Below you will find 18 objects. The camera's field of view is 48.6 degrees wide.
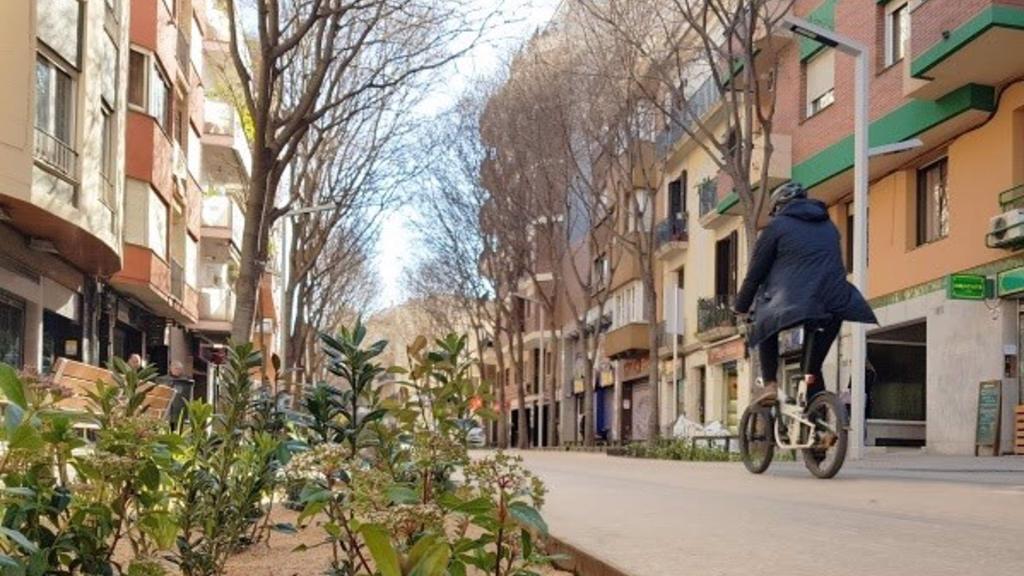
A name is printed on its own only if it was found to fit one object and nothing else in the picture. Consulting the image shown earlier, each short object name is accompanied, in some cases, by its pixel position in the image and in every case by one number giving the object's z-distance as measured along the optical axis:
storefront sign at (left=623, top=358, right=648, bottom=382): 42.81
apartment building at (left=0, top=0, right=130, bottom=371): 15.41
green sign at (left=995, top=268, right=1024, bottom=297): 17.64
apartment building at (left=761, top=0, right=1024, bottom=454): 18.02
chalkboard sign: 18.09
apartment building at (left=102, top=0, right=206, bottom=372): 23.23
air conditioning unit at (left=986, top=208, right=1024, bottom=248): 17.19
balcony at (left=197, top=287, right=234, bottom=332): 34.66
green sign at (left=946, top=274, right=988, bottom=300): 18.61
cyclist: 7.02
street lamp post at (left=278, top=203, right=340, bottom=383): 22.84
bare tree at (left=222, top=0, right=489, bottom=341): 11.67
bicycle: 7.08
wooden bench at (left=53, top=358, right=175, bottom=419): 6.56
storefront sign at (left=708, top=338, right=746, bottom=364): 31.24
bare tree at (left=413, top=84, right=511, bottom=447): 31.72
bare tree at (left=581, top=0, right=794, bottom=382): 17.08
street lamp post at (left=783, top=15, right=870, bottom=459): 13.95
